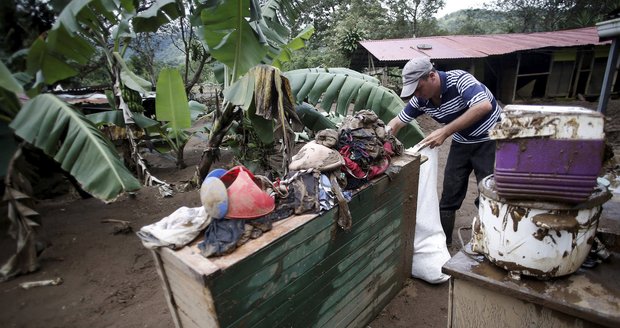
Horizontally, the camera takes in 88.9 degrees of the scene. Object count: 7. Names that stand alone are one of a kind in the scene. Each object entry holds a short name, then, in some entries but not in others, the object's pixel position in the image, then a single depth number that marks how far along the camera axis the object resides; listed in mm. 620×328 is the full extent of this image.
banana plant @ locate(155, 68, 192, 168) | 4160
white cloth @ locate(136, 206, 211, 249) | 1458
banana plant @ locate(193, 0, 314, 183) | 2859
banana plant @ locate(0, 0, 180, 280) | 2551
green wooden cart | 1380
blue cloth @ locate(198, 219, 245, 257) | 1406
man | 2574
